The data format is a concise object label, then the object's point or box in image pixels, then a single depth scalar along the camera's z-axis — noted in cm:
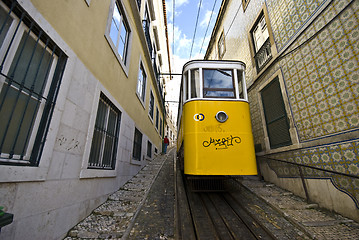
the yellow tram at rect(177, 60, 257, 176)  363
